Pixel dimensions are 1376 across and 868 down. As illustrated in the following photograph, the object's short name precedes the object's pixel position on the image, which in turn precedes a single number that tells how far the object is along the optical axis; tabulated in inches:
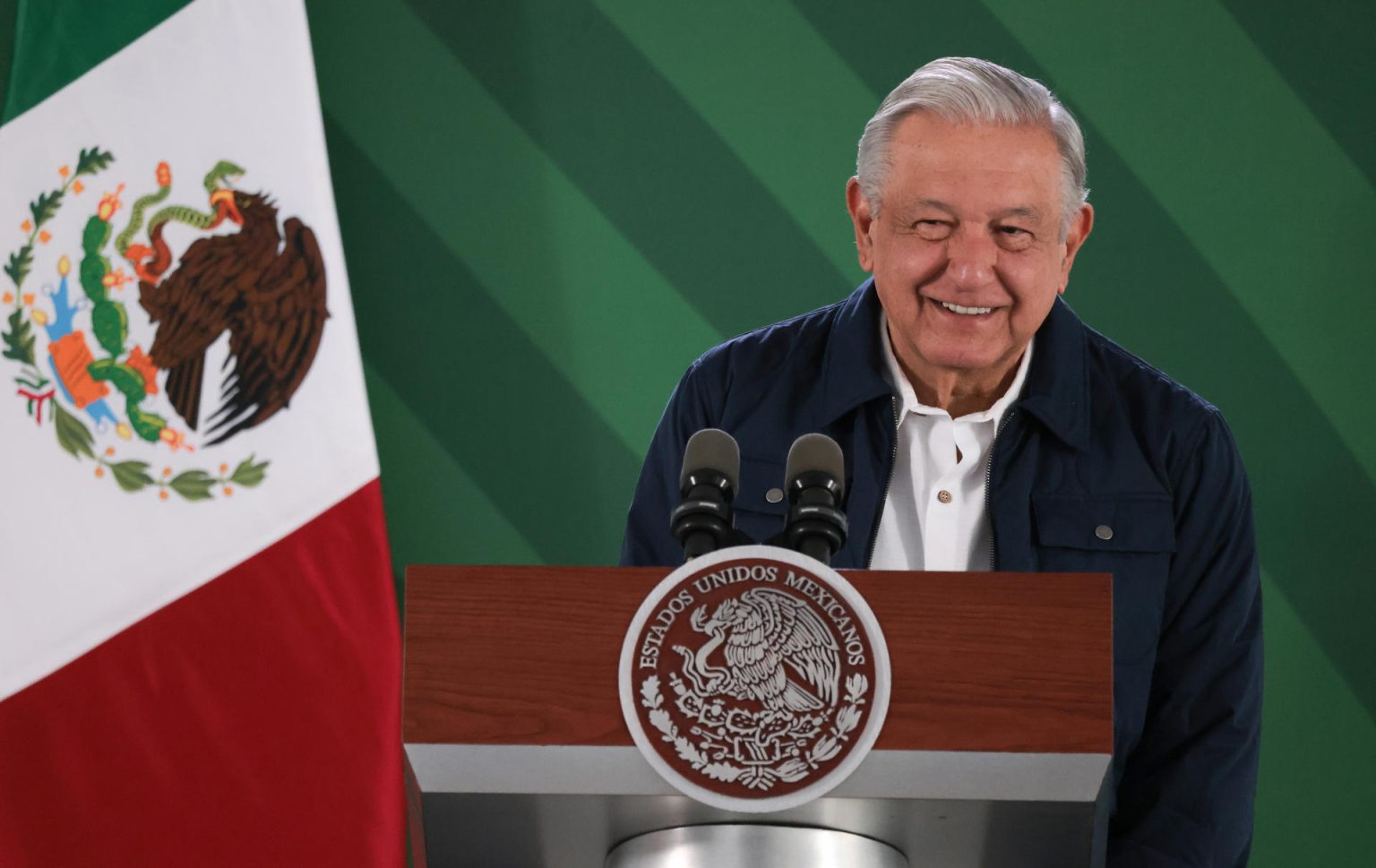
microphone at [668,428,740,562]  295.7
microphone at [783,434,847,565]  295.1
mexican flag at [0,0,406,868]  324.5
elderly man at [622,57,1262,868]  309.8
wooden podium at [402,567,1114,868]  293.7
